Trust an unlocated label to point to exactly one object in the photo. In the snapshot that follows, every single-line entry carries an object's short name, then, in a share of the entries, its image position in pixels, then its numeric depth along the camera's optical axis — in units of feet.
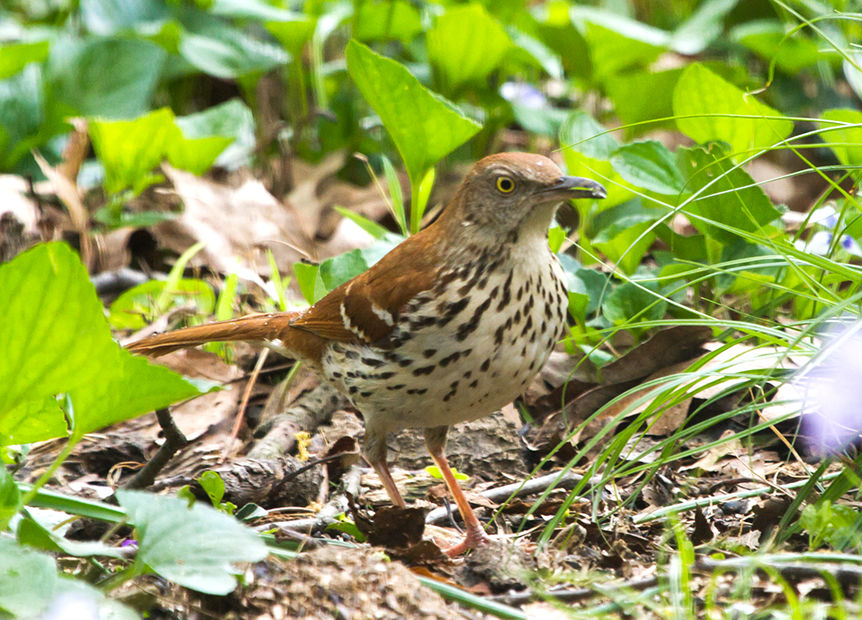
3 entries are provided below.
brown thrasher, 18.53
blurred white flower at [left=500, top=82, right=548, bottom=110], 38.52
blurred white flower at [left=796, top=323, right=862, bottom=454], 14.52
